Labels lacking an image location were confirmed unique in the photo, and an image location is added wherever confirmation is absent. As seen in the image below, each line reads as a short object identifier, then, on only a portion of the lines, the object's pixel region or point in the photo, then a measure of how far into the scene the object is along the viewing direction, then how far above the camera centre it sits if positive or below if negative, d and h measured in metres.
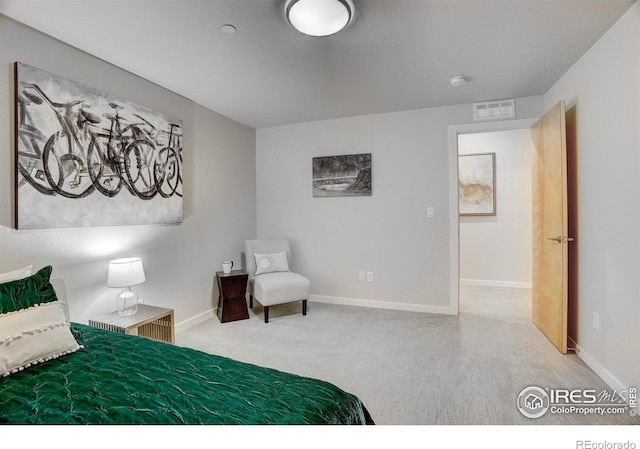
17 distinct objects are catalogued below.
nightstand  2.26 -0.71
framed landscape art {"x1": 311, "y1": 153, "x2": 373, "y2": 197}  4.00 +0.64
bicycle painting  2.01 +0.52
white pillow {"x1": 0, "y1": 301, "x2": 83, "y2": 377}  1.36 -0.51
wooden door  2.56 -0.05
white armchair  3.45 -0.61
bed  1.07 -0.63
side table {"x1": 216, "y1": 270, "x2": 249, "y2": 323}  3.45 -0.79
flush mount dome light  1.77 +1.22
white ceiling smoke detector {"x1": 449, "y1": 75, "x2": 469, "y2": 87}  2.82 +1.30
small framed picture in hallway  5.04 +0.63
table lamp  2.34 -0.40
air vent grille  3.38 +1.23
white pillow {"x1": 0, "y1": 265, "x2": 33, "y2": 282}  1.67 -0.26
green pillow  1.51 -0.33
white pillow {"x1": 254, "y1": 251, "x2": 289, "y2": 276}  3.85 -0.47
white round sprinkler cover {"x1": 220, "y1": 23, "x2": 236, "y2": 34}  2.04 +1.28
